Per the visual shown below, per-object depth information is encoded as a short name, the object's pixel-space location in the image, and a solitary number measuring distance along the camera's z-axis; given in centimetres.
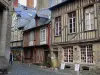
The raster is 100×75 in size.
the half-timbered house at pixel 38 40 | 1322
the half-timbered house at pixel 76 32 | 908
